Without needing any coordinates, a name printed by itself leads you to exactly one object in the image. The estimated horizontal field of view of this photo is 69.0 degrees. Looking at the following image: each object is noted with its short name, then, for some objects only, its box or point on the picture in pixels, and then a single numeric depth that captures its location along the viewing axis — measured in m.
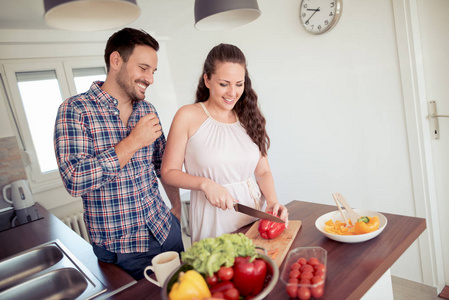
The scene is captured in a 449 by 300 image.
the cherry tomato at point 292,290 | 0.89
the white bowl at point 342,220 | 1.17
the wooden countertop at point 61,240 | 1.30
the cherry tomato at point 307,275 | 0.91
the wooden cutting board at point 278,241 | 1.17
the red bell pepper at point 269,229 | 1.30
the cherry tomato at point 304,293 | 0.88
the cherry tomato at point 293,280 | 0.91
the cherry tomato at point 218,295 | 0.81
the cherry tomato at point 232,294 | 0.79
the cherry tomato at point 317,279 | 0.88
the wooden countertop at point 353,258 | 0.95
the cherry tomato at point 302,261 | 0.99
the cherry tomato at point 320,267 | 0.93
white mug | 0.99
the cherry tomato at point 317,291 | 0.88
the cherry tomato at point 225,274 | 0.83
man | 1.29
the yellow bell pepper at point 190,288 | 0.76
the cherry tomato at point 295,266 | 0.97
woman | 1.59
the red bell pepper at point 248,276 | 0.82
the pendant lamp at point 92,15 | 1.09
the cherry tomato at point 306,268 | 0.94
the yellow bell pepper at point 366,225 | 1.18
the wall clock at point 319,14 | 2.58
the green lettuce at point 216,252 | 0.84
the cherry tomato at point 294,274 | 0.93
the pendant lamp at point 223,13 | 1.38
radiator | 3.31
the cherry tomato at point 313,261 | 0.97
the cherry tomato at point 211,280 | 0.84
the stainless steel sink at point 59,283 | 1.33
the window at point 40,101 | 3.22
